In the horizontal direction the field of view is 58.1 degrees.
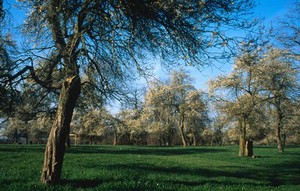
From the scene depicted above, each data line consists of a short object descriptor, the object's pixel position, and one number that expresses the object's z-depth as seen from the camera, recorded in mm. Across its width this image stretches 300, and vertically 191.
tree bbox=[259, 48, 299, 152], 32488
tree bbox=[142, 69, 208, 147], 55625
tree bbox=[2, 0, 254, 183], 7734
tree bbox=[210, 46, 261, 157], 26828
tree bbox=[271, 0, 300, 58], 20047
